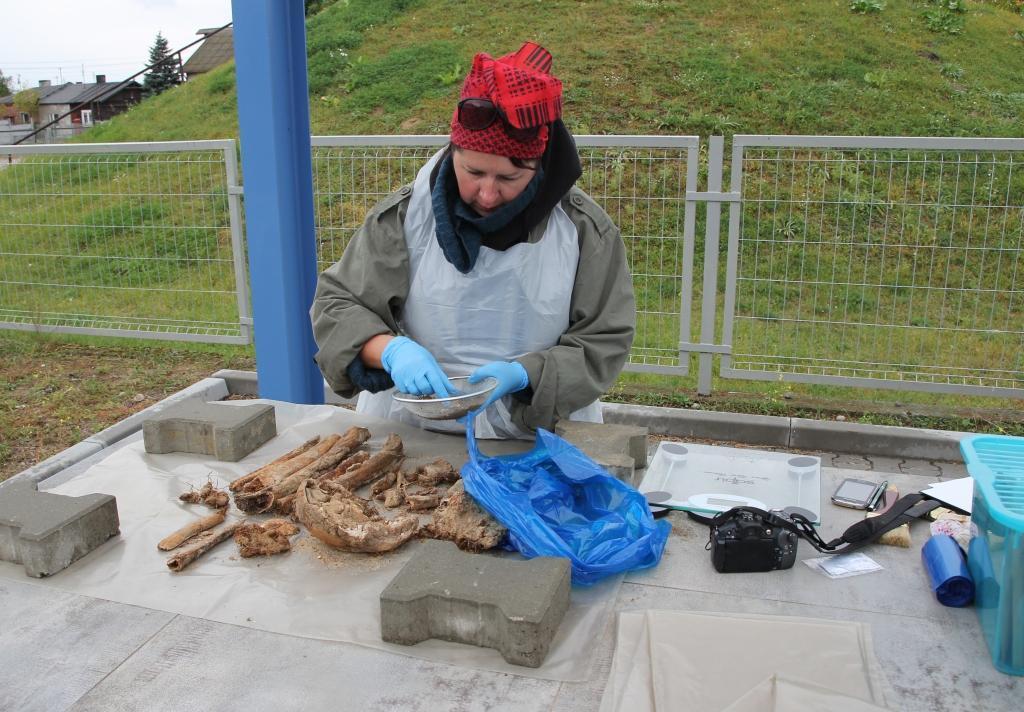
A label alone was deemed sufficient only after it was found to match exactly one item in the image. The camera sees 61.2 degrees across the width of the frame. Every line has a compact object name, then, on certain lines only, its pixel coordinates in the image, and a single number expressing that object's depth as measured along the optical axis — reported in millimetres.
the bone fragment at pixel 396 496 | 2055
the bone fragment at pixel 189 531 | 1877
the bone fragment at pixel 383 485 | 2125
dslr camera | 1773
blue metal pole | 2850
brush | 1893
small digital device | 2088
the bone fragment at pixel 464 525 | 1812
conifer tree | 27172
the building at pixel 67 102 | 37875
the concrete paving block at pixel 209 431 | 2332
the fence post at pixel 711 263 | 4863
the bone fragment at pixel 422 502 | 2025
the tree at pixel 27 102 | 47031
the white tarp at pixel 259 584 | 1536
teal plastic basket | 1438
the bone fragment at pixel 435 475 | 2154
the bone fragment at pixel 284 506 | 2031
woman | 2150
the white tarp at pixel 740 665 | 1244
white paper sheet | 2018
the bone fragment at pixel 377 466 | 2129
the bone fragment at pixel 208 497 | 2068
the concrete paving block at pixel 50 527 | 1777
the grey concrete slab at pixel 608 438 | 2127
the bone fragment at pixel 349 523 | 1805
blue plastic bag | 1754
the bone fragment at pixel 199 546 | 1797
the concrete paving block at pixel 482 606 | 1457
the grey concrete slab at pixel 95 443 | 3656
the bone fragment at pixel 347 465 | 2146
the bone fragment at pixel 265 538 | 1833
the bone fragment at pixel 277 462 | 2126
